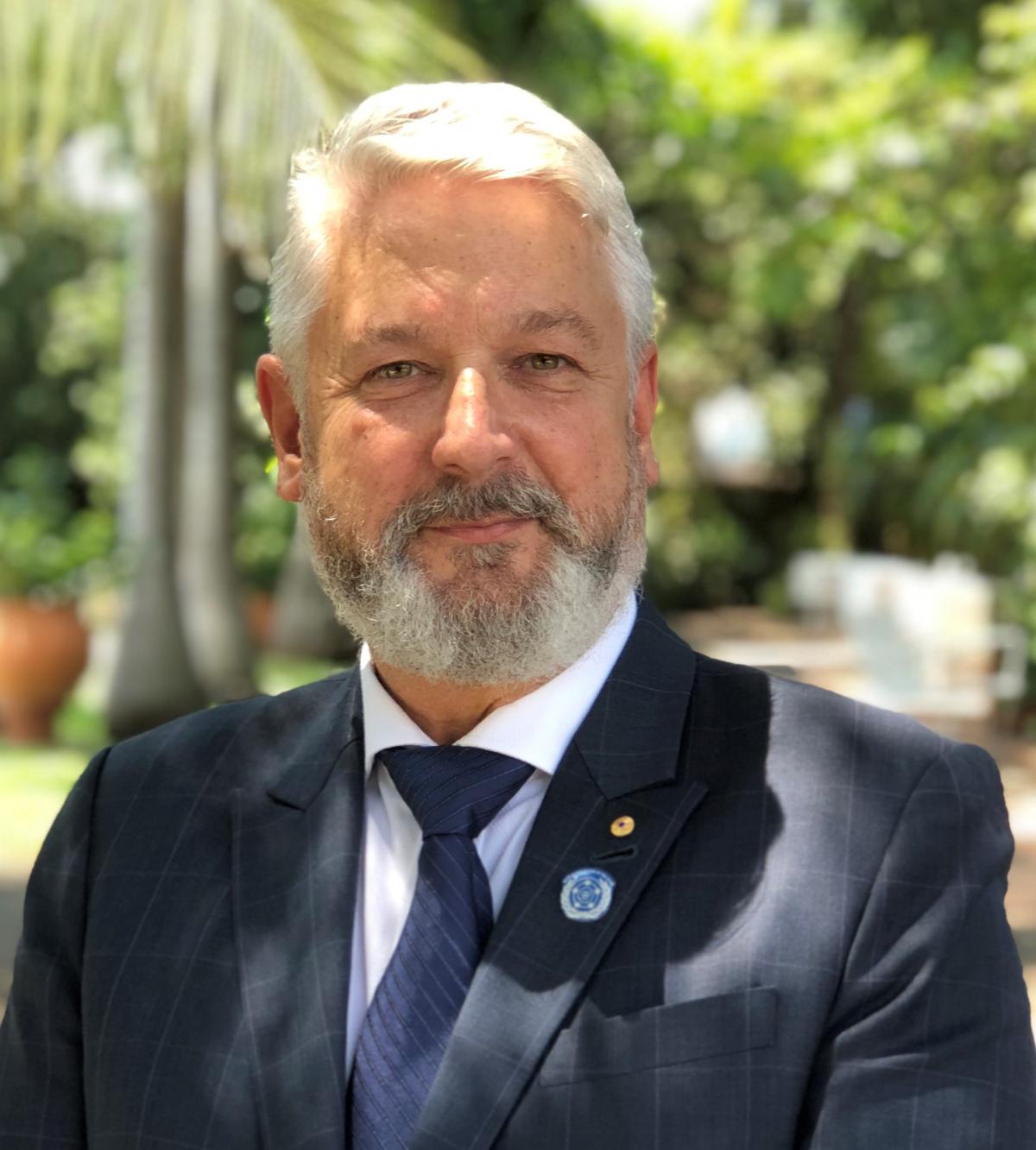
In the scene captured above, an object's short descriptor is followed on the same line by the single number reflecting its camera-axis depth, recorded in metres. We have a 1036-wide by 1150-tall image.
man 1.58
